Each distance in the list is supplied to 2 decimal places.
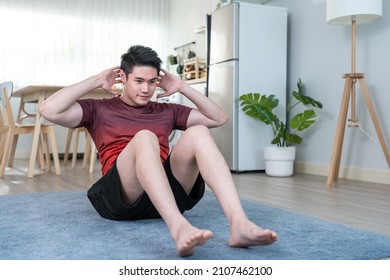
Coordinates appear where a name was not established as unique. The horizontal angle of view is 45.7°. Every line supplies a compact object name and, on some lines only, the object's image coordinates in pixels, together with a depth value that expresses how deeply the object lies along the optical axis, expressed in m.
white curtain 5.81
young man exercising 1.40
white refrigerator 4.24
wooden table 3.80
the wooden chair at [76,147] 4.74
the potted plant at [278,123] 3.93
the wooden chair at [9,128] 3.91
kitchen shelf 5.64
